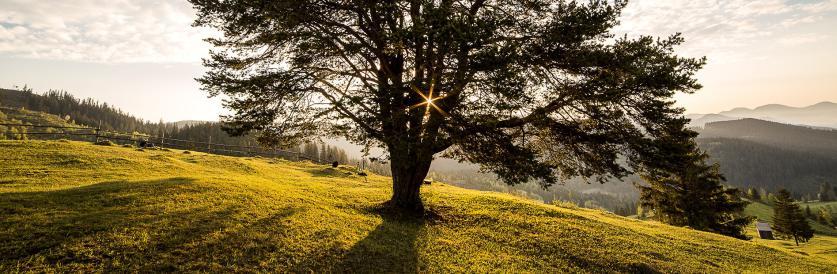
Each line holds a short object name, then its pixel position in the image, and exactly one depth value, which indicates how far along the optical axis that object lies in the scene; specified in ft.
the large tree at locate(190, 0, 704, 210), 34.99
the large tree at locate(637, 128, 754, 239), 110.83
